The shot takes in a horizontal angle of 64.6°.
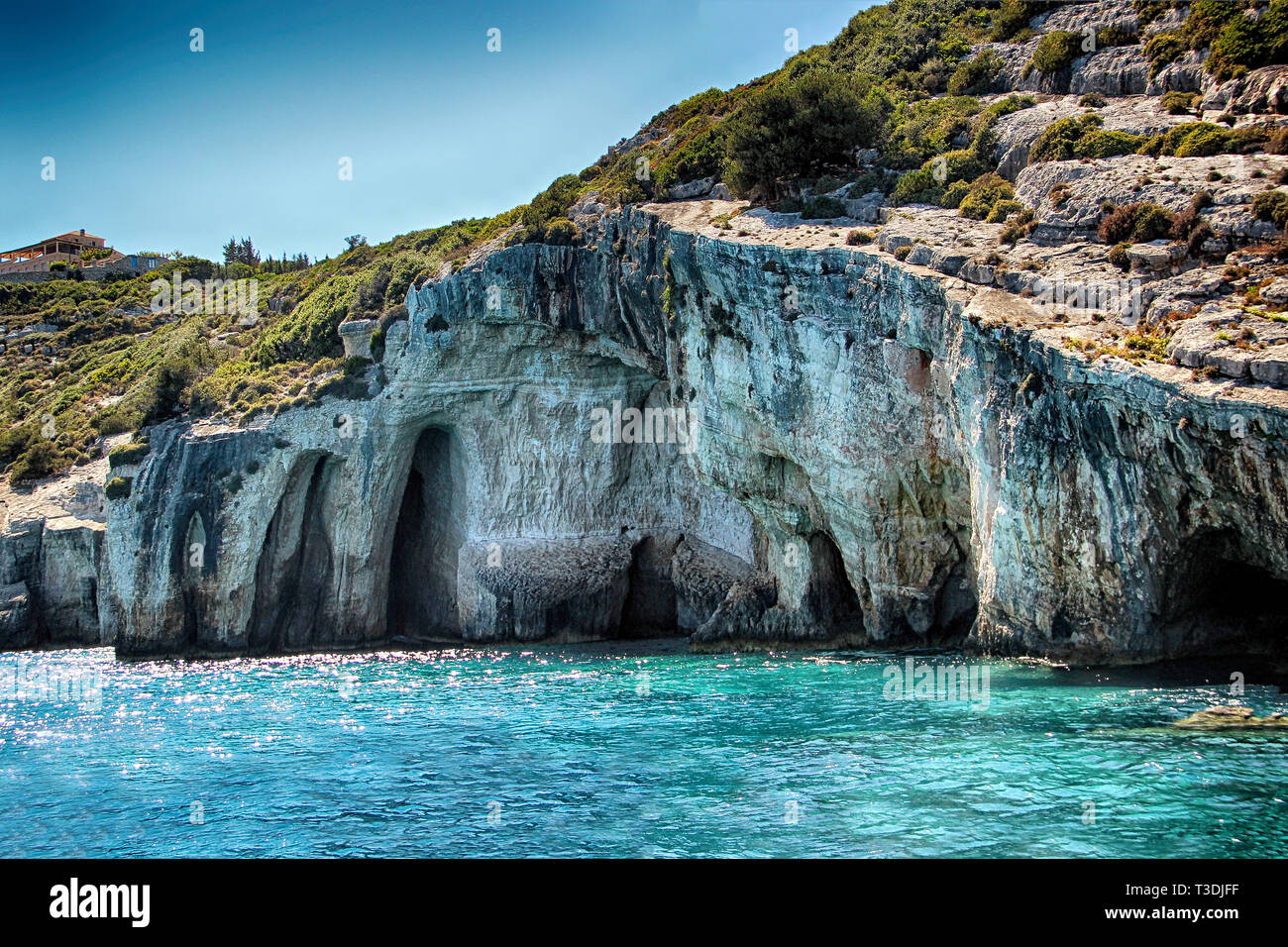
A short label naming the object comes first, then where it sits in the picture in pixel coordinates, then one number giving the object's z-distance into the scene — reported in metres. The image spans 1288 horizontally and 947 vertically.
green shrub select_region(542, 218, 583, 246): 41.38
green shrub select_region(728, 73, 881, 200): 39.50
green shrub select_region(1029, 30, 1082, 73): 39.72
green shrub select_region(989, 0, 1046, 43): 47.44
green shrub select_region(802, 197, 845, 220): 35.66
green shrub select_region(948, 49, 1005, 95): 44.25
